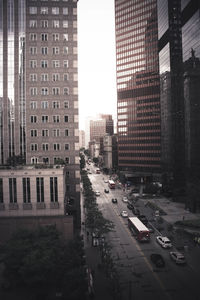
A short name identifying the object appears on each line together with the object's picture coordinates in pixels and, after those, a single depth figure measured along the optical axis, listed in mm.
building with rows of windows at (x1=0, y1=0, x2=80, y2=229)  61219
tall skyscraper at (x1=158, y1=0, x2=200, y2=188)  79000
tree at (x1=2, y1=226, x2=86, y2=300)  28828
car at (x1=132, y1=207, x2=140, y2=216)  72550
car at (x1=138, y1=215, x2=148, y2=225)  64844
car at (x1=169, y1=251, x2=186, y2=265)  41312
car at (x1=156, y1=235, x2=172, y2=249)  48031
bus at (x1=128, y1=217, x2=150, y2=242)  51062
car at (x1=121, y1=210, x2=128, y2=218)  70938
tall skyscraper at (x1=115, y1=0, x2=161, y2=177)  126188
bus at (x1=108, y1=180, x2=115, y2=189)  120638
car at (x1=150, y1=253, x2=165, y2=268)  40531
